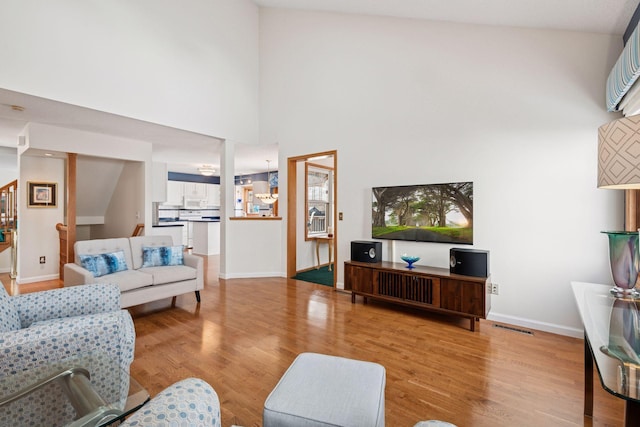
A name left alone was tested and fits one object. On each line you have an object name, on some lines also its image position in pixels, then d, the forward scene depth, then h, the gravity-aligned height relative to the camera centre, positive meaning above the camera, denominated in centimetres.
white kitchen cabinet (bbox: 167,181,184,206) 899 +67
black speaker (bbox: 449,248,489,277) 292 -49
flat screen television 327 +1
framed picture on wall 493 +34
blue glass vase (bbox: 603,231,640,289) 166 -25
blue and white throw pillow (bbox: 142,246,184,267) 363 -52
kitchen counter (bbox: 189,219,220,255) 762 -60
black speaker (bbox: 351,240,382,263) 374 -47
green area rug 484 -108
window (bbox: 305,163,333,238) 580 +31
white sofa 305 -65
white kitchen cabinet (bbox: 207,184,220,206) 999 +67
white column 500 +29
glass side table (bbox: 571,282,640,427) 91 -50
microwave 938 +36
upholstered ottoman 113 -76
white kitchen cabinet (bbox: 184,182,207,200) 940 +77
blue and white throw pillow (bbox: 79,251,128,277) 312 -53
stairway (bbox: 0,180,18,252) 556 +16
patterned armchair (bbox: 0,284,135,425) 114 -65
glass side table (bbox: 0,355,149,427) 107 -71
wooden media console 287 -80
